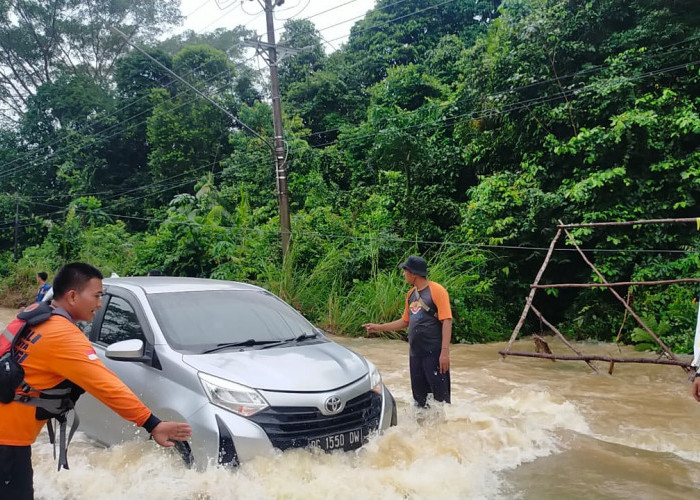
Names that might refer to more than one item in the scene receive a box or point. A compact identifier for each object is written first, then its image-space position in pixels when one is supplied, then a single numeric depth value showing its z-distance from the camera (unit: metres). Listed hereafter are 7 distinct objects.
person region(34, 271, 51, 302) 10.89
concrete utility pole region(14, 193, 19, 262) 28.55
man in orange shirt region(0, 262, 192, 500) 2.61
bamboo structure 6.79
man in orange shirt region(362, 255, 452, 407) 5.38
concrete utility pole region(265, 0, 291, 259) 13.95
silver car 3.74
